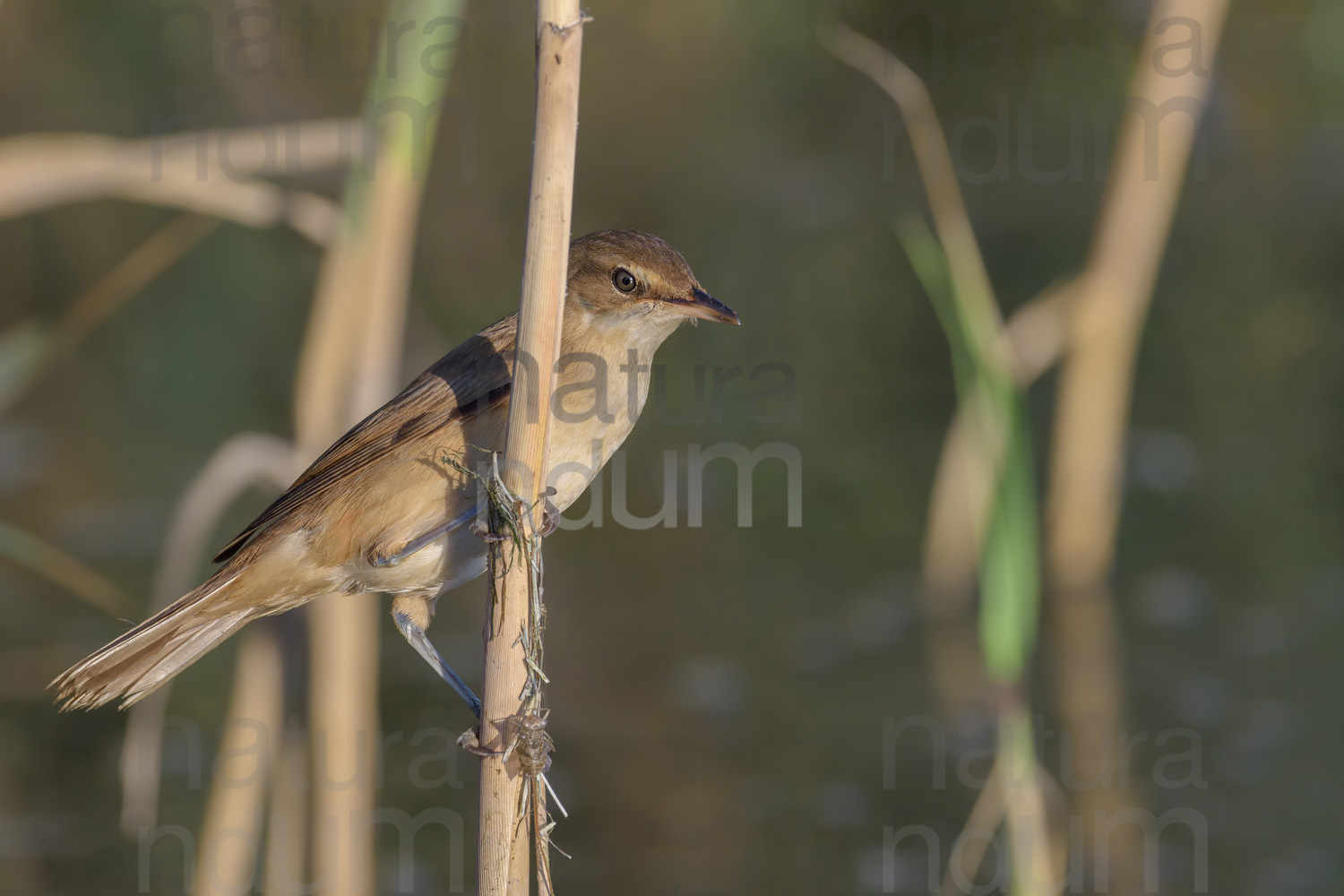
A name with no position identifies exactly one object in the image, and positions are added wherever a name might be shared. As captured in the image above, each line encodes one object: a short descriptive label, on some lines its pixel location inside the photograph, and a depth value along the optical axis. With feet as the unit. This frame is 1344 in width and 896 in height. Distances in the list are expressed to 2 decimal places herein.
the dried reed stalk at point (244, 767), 29.04
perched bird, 23.71
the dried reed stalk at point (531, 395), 17.35
